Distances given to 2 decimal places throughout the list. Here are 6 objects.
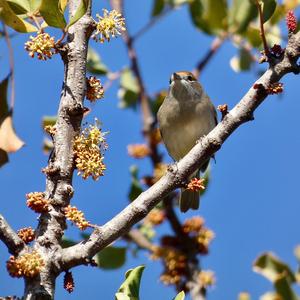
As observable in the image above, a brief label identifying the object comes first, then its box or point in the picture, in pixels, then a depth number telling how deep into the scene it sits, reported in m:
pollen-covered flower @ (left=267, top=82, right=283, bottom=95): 4.29
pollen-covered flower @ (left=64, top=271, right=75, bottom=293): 4.31
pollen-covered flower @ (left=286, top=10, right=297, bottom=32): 4.39
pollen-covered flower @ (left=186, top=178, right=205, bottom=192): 4.71
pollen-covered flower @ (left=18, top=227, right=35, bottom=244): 4.30
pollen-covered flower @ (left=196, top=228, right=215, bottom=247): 8.02
